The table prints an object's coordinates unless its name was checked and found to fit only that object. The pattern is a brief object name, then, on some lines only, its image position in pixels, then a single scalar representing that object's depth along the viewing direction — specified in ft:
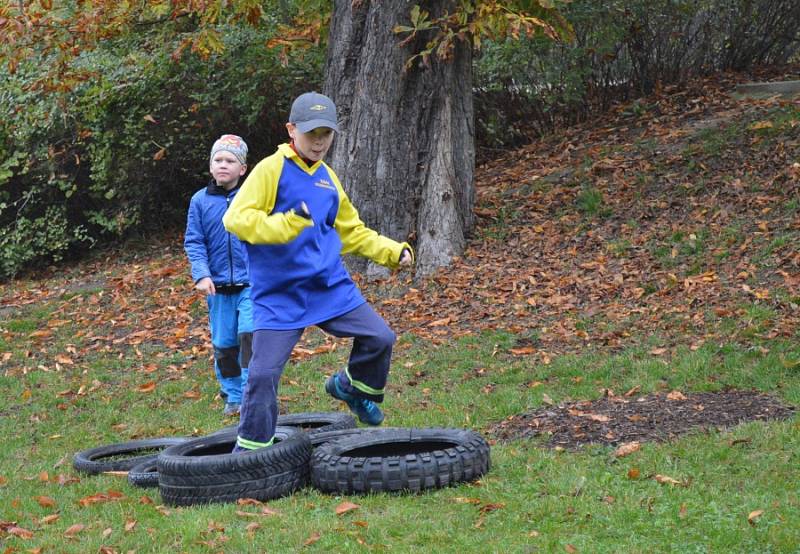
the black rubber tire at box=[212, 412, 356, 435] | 40.04
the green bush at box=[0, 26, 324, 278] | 85.24
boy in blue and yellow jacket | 32.52
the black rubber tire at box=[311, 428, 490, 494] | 31.39
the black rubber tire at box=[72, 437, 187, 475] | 38.58
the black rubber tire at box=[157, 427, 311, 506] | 32.08
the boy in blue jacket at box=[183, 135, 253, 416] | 42.99
